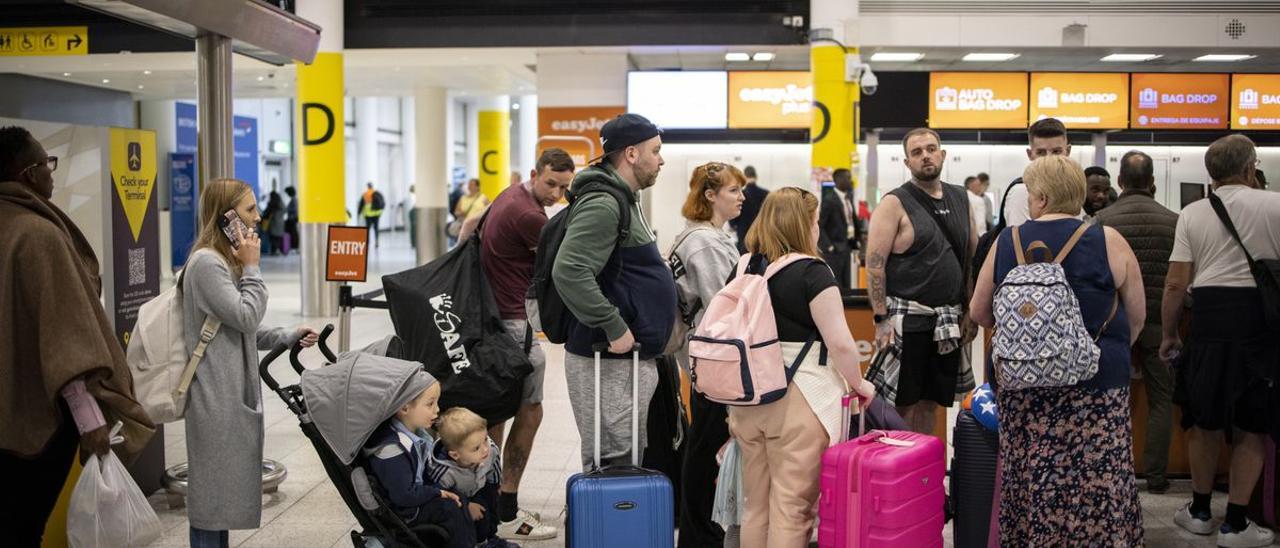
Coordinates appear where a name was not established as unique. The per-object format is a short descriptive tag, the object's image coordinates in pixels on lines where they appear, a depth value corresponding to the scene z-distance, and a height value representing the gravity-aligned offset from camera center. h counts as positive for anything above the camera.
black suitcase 3.84 -0.98
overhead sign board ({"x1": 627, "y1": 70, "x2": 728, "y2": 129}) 13.03 +1.12
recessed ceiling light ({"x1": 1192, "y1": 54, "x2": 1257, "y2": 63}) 13.59 +1.68
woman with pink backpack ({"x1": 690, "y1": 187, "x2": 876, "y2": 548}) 3.31 -0.48
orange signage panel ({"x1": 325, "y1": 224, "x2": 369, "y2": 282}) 5.16 -0.27
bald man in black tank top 4.38 -0.31
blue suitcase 3.36 -0.95
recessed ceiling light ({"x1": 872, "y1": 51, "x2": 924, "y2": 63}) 13.66 +1.69
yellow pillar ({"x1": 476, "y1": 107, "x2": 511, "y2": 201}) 24.53 +1.05
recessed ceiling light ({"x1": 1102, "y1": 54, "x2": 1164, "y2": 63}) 13.32 +1.66
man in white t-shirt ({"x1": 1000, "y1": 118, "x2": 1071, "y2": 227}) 4.91 +0.21
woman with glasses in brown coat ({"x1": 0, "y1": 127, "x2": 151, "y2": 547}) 3.05 -0.43
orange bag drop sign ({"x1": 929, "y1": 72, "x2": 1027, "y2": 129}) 12.77 +1.08
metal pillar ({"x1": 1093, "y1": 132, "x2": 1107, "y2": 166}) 13.29 +0.57
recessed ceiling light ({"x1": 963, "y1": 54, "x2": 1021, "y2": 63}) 13.37 +1.66
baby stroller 3.28 -0.66
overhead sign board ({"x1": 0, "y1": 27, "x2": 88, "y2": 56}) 10.26 +1.42
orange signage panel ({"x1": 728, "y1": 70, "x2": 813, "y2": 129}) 13.20 +1.14
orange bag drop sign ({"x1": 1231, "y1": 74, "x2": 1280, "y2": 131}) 13.27 +1.12
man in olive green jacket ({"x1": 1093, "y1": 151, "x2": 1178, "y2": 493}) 4.87 -0.23
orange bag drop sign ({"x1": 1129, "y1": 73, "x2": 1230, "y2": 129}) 13.07 +1.08
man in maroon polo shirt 4.44 -0.31
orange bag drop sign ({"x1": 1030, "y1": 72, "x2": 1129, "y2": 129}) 12.93 +1.11
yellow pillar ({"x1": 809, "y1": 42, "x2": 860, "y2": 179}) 11.55 +0.87
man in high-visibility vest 25.93 -0.25
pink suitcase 3.30 -0.89
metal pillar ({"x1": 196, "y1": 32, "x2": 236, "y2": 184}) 5.03 +0.40
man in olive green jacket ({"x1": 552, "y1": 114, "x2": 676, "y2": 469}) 3.45 -0.28
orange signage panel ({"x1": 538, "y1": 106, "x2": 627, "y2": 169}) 13.09 +0.85
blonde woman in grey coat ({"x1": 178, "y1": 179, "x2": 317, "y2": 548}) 3.59 -0.62
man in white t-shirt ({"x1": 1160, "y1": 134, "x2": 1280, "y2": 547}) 4.24 -0.46
